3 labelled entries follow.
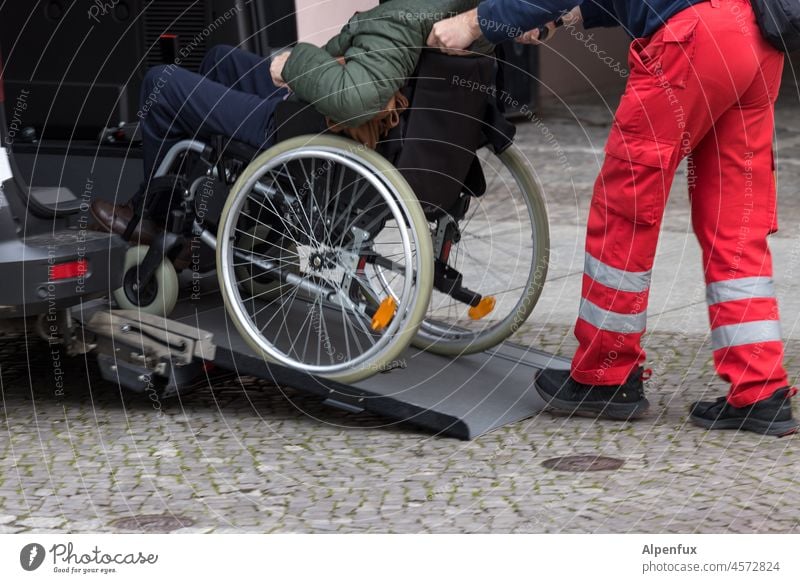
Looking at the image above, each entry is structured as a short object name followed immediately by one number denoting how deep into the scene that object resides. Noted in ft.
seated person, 26.94
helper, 25.73
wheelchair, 27.27
